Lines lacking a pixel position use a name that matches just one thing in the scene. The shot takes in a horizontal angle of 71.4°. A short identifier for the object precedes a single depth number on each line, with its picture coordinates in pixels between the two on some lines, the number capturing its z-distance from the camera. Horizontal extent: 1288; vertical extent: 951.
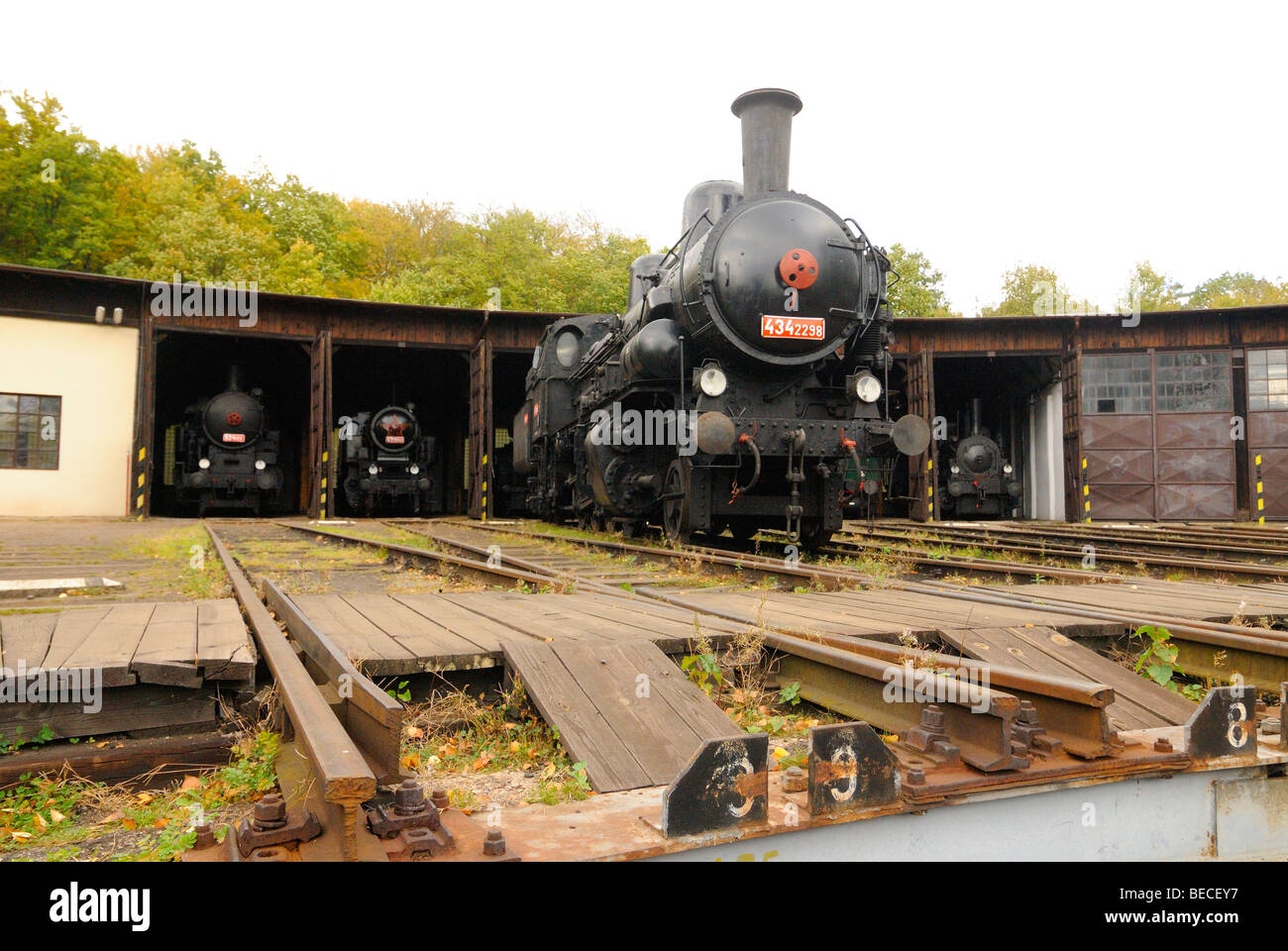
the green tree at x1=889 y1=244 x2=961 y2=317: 40.09
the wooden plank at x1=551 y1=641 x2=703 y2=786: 2.55
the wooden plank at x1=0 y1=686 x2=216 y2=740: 2.61
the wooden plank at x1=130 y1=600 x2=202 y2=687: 2.75
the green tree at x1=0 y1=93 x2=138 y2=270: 28.03
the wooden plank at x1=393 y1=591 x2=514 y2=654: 3.42
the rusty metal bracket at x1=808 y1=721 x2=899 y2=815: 2.00
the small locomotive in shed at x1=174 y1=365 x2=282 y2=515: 19.70
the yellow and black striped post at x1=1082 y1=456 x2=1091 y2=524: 18.16
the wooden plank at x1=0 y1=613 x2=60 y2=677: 2.81
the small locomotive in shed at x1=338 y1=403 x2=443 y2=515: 21.17
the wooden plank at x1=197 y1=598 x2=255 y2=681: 2.84
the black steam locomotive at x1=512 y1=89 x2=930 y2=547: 8.16
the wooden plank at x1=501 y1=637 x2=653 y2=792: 2.44
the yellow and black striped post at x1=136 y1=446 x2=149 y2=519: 16.64
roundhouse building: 16.42
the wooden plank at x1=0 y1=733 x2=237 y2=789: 2.54
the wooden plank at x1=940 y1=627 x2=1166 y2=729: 3.31
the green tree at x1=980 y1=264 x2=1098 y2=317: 43.88
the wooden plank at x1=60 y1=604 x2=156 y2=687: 2.71
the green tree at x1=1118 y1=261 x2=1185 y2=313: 47.22
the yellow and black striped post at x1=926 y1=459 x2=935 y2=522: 18.83
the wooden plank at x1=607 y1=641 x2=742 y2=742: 2.76
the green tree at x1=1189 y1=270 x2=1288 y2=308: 47.78
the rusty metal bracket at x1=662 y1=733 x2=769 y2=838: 1.89
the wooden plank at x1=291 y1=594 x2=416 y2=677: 3.04
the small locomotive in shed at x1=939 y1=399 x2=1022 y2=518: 20.55
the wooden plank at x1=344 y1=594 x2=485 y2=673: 3.14
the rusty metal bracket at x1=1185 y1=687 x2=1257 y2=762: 2.39
